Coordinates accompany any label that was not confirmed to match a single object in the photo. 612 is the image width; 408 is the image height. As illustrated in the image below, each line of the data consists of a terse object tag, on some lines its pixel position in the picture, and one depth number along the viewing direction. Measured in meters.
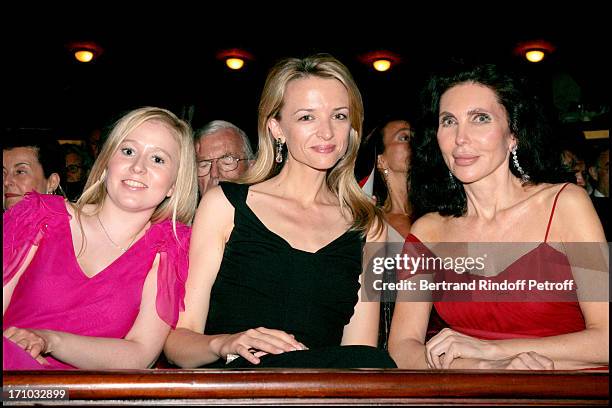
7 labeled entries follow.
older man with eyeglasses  3.31
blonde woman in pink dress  1.99
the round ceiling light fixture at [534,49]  7.64
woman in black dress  2.19
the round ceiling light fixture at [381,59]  8.03
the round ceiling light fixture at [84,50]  7.73
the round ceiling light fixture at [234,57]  8.10
